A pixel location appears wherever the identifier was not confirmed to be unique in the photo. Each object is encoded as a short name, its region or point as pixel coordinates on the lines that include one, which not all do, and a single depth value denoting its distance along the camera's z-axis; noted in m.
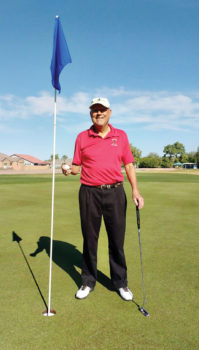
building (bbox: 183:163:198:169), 147.09
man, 3.67
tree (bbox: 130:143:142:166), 158.62
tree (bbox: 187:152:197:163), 130.71
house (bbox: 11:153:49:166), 123.50
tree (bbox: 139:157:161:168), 132.50
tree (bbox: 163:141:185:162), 177.75
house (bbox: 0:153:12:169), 103.19
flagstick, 3.50
